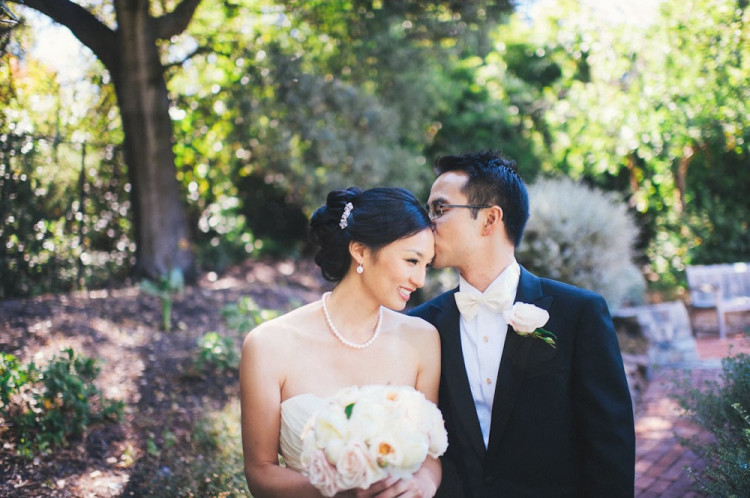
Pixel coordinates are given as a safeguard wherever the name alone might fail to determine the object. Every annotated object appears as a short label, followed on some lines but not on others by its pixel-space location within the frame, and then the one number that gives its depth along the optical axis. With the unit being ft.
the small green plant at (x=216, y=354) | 17.16
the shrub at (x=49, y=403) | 12.73
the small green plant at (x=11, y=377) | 12.32
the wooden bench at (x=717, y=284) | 27.91
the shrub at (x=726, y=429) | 8.89
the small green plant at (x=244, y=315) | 19.72
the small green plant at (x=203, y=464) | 11.94
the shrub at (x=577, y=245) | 26.16
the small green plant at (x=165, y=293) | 20.08
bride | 8.24
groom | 8.17
